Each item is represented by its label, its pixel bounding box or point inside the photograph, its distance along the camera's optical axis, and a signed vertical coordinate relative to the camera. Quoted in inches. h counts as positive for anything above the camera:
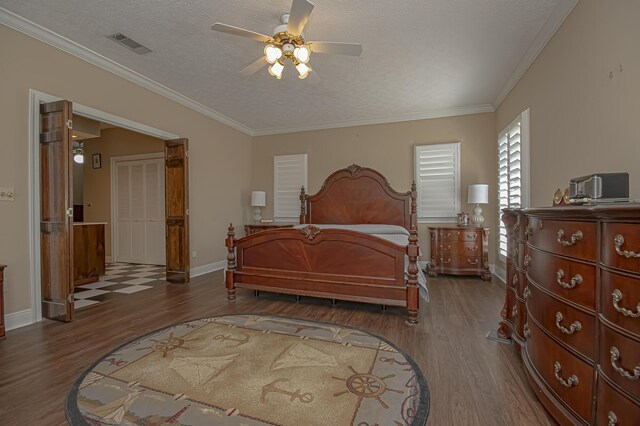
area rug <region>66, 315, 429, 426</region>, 61.2 -43.1
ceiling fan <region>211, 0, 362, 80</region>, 97.1 +58.3
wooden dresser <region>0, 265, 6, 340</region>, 97.4 -31.5
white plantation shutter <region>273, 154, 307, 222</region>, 243.9 +21.3
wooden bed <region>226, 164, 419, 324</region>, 116.7 -25.0
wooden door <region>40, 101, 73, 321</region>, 114.7 -0.3
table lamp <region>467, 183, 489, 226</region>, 182.1 +8.9
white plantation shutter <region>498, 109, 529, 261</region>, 138.7 +22.3
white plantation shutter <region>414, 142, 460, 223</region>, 205.6 +19.4
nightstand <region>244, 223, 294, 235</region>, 222.8 -13.4
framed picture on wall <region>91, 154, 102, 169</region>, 255.3 +42.8
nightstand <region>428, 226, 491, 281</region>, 183.3 -26.4
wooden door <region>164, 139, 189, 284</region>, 174.9 +0.4
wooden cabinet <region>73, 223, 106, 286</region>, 176.6 -26.5
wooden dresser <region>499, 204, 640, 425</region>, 40.1 -17.7
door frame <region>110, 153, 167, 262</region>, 250.7 -0.1
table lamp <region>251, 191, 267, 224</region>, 235.6 +8.2
